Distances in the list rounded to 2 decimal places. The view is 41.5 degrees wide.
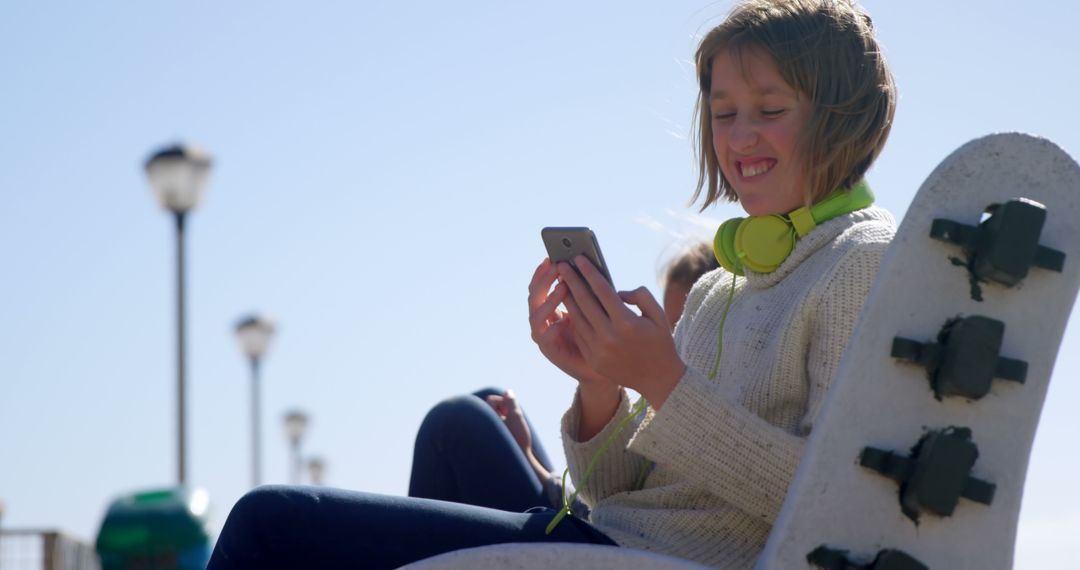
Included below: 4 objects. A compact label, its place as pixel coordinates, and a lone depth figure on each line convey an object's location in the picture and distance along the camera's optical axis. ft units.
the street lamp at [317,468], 133.02
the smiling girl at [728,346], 8.45
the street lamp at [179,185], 42.93
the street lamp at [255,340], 81.61
